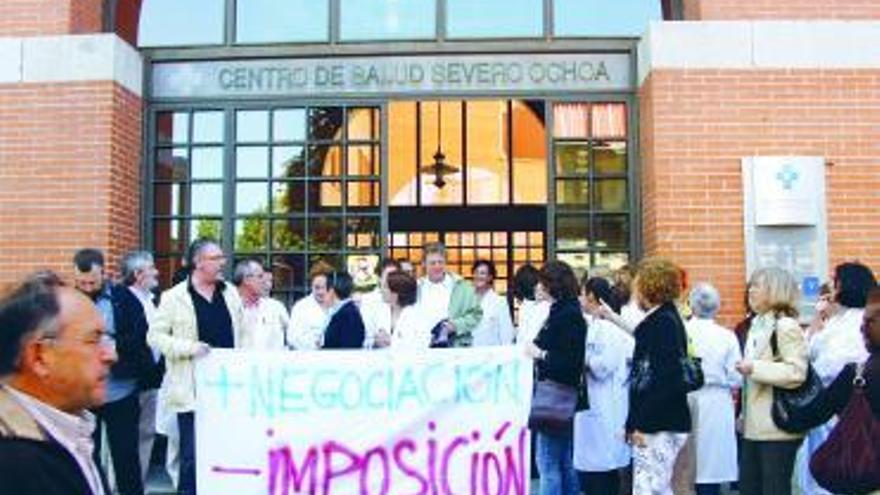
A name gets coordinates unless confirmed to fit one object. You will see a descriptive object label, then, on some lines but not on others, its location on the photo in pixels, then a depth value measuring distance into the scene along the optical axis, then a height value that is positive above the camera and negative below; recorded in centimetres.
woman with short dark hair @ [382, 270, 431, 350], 807 -43
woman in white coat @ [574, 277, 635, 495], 742 -103
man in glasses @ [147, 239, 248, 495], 688 -46
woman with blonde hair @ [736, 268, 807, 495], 598 -64
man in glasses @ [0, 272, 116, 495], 215 -28
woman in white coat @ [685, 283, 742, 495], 724 -98
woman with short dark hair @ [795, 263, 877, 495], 623 -41
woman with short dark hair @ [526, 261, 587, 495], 660 -52
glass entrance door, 1571 +121
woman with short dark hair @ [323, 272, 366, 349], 819 -51
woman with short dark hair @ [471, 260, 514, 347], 905 -45
